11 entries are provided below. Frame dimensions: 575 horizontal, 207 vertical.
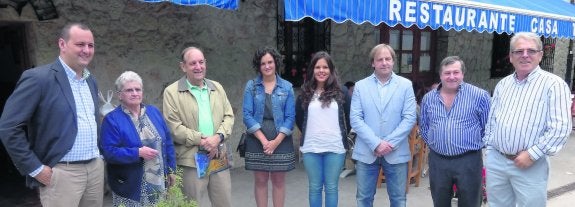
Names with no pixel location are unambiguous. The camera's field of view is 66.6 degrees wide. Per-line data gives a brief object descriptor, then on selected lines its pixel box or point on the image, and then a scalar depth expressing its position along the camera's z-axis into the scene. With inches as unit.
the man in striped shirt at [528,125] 103.8
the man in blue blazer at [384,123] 126.3
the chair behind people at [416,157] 186.2
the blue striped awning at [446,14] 147.4
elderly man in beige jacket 118.6
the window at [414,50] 297.6
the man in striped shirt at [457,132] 118.4
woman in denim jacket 132.0
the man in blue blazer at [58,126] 91.0
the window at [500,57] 366.9
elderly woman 104.7
